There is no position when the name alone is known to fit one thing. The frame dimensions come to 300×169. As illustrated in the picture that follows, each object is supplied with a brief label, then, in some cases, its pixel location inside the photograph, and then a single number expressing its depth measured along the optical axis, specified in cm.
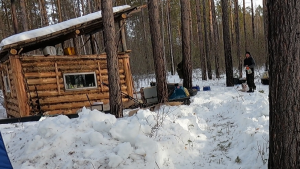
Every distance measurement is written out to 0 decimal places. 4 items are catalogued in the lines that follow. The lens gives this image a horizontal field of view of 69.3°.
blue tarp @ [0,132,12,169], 251
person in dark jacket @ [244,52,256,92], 977
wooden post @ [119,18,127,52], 1053
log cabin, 907
